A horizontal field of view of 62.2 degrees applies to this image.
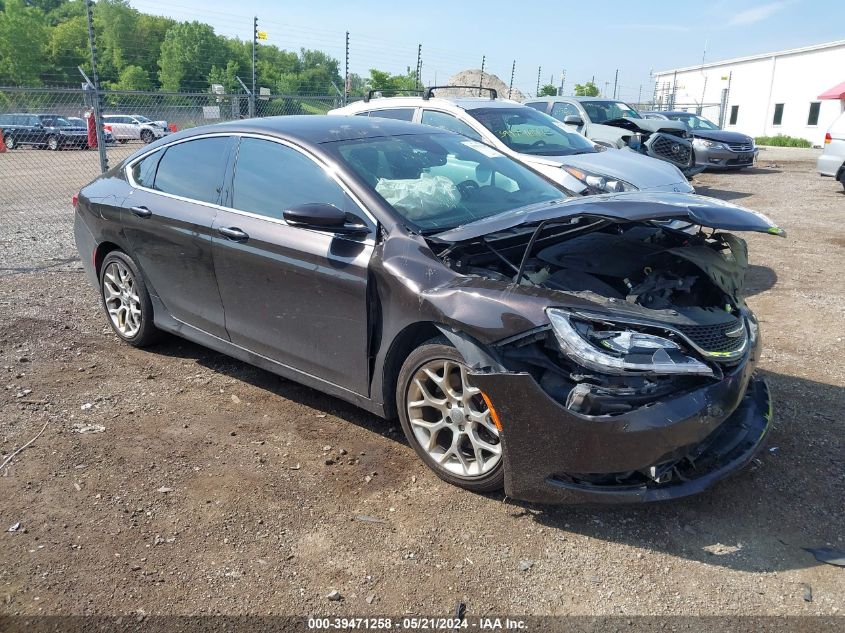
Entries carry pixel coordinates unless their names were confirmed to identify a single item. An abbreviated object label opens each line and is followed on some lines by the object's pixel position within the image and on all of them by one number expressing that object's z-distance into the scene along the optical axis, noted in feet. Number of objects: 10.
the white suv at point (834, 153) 42.45
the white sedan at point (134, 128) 67.87
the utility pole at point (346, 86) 50.33
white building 123.65
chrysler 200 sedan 9.52
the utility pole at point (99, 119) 30.07
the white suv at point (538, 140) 24.63
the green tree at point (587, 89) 168.67
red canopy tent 115.85
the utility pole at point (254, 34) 47.42
